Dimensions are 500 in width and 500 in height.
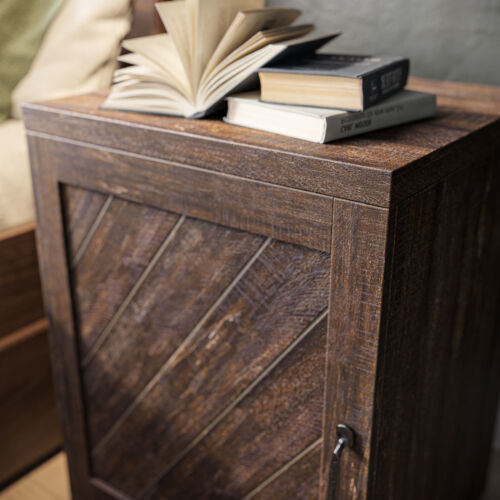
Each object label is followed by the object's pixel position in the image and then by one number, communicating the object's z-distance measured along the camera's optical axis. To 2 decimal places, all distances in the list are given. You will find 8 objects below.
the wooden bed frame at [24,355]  1.25
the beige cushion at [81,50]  1.28
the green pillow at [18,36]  1.37
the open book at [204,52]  0.80
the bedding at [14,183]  1.22
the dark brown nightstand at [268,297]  0.71
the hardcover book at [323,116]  0.73
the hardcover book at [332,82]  0.73
